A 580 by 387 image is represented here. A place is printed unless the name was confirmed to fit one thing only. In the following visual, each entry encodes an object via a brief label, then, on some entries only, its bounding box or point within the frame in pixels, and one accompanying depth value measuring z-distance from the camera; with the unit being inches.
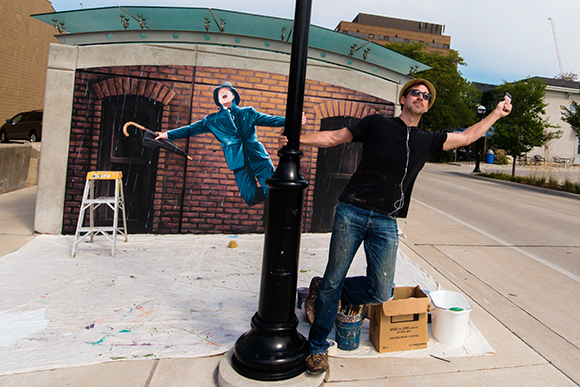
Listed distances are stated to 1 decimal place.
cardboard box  137.2
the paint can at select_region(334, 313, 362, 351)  137.8
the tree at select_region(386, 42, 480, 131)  1493.6
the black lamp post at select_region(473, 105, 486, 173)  880.7
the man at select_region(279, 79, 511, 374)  119.9
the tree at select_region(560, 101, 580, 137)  810.1
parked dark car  788.0
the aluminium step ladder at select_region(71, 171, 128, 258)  226.2
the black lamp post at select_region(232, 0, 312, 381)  117.4
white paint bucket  144.4
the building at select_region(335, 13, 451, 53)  3235.7
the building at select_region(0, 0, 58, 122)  807.7
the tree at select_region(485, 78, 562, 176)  884.6
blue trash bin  1391.5
